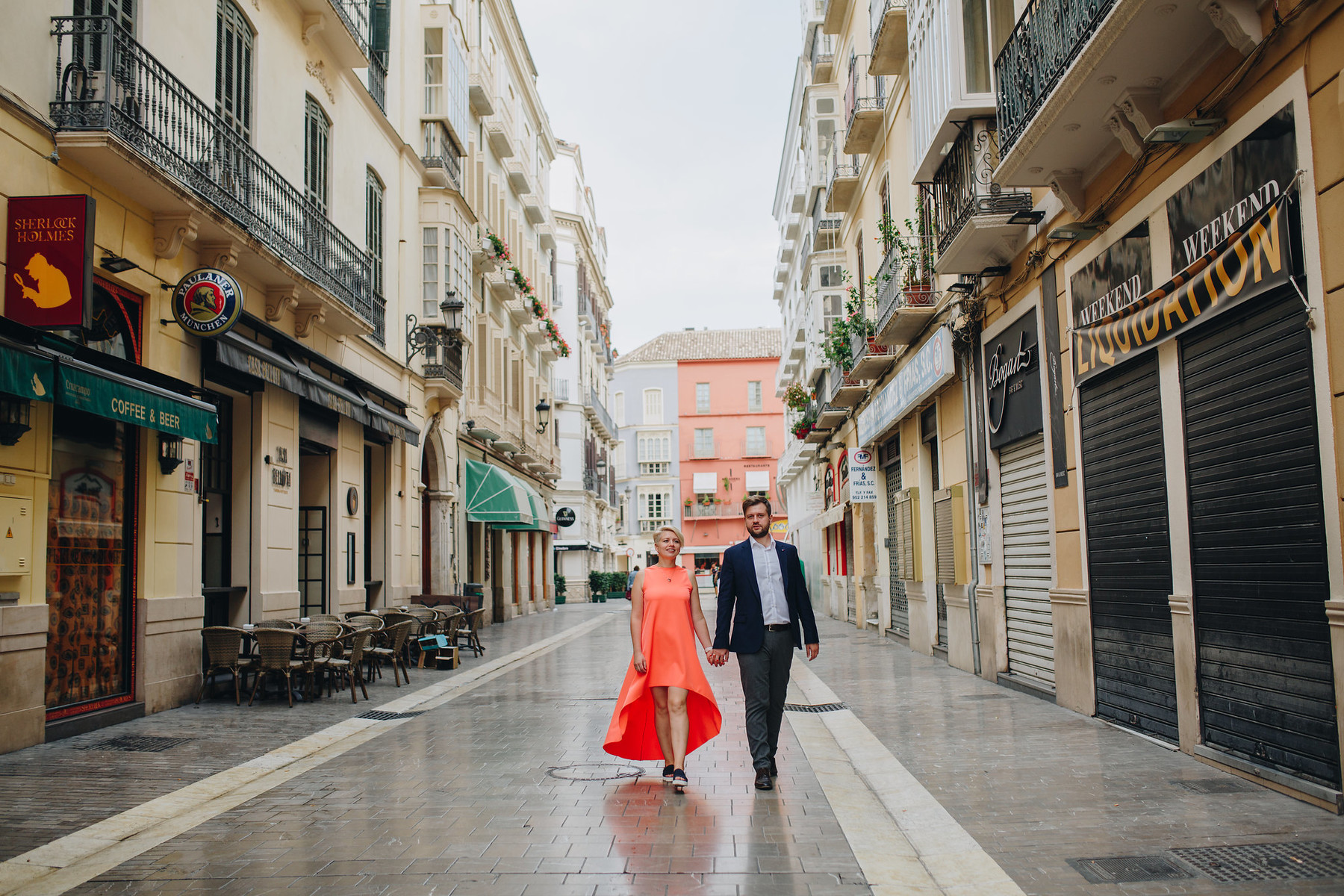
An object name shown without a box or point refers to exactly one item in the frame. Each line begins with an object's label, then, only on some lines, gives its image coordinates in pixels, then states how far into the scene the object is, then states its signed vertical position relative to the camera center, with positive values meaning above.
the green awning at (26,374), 7.47 +1.36
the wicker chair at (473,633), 17.34 -1.46
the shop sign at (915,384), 13.58 +2.29
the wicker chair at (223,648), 10.89 -1.00
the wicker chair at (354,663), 11.38 -1.25
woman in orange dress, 6.69 -0.89
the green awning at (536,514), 27.75 +0.87
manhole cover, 7.07 -1.59
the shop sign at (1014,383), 10.84 +1.68
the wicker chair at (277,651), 10.90 -1.05
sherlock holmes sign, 8.16 +2.35
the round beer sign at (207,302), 10.63 +2.59
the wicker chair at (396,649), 12.90 -1.26
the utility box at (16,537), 8.20 +0.17
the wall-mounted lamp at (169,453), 10.62 +1.03
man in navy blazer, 6.67 -0.54
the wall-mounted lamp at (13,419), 8.16 +1.10
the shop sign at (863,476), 21.22 +1.26
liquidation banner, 6.00 +1.58
